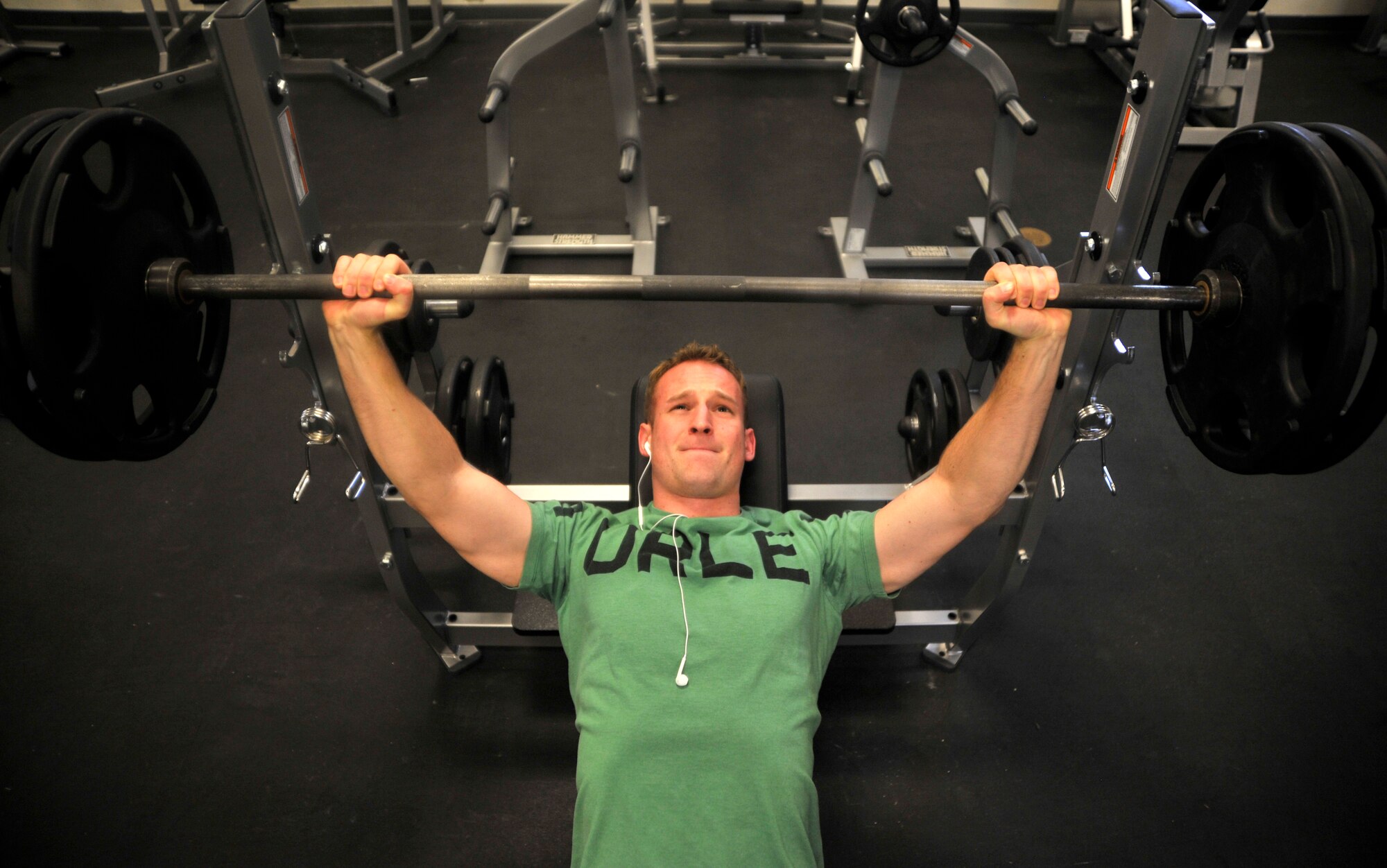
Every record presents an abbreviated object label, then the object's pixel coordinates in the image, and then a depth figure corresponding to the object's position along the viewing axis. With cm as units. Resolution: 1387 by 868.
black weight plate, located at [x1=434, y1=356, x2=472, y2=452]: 185
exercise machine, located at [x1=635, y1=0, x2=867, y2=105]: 446
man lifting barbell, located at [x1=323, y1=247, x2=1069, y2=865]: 131
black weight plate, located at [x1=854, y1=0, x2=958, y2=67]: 268
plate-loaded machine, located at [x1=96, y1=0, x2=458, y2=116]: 427
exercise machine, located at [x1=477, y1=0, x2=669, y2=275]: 285
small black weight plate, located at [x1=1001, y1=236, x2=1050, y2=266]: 169
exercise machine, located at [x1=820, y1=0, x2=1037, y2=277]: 270
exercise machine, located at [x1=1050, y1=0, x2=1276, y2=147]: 374
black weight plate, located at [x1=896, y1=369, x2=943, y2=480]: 193
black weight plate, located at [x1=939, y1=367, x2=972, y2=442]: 189
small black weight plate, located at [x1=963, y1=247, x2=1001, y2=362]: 187
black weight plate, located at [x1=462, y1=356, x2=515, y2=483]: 187
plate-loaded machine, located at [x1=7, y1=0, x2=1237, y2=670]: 133
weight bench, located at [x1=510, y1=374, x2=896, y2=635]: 181
